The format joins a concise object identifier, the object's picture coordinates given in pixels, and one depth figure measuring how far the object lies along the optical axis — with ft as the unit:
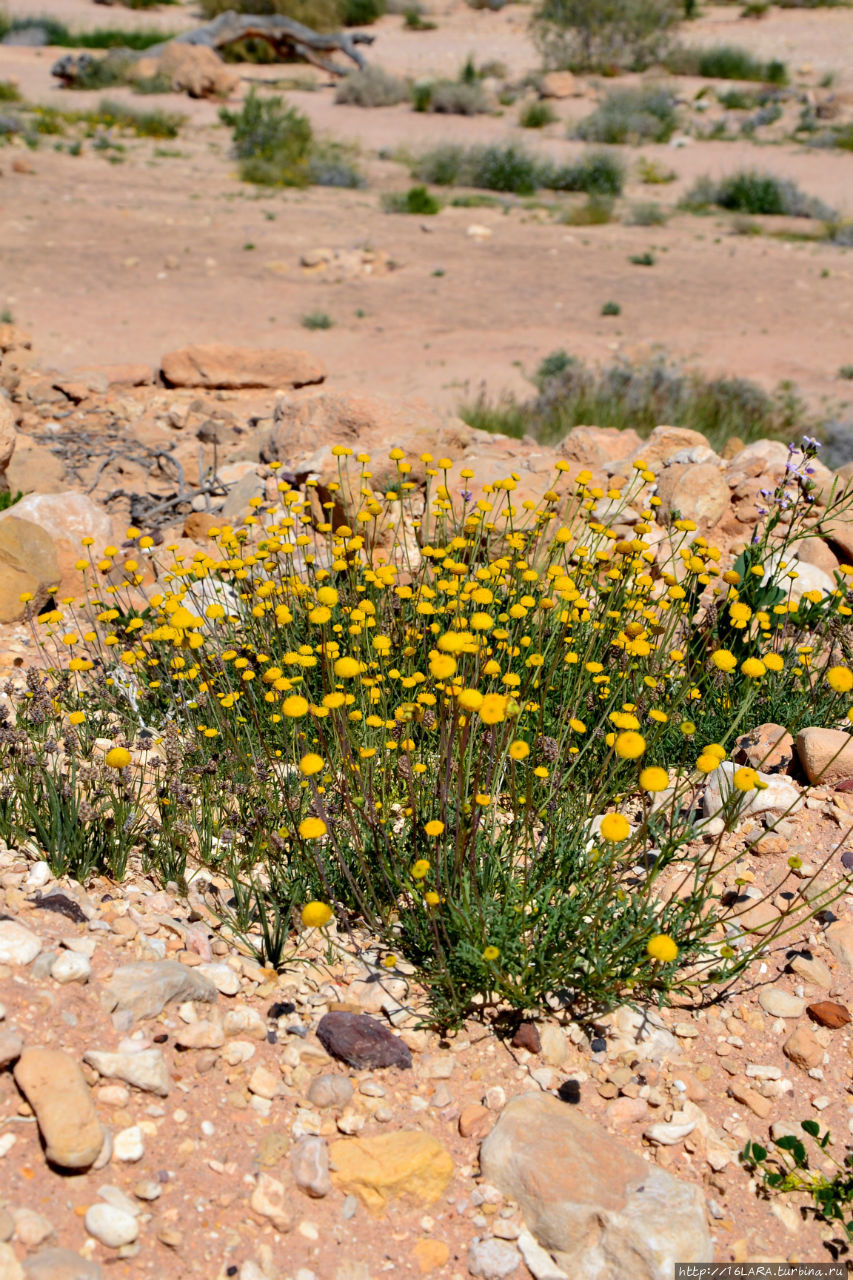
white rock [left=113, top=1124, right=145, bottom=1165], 6.92
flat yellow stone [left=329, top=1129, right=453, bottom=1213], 7.15
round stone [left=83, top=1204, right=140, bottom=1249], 6.40
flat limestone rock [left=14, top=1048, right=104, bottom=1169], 6.61
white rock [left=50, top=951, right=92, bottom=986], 7.83
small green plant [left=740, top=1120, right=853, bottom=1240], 7.34
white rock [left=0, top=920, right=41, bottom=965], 7.84
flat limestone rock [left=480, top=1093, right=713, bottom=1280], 6.86
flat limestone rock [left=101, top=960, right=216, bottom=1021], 7.89
